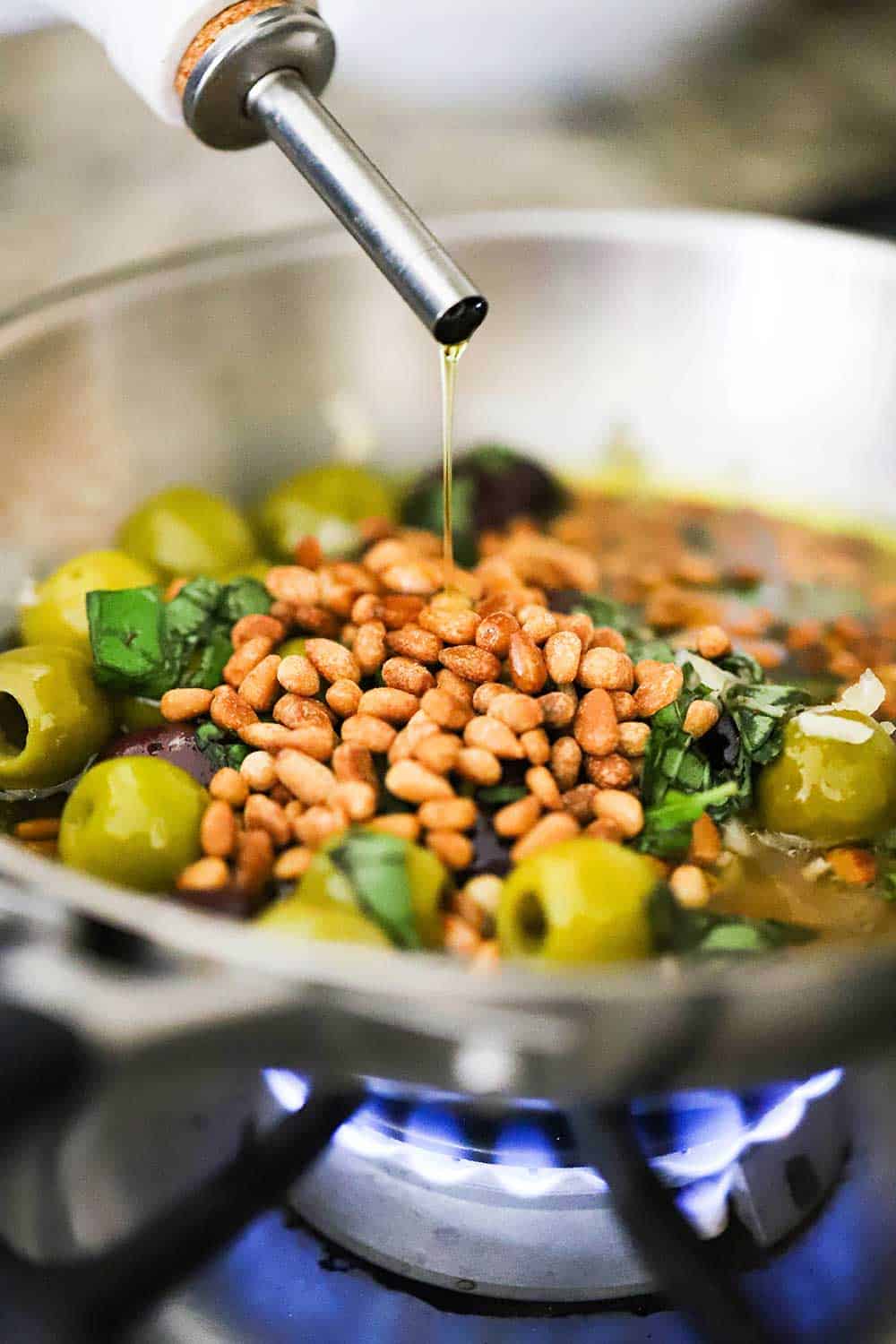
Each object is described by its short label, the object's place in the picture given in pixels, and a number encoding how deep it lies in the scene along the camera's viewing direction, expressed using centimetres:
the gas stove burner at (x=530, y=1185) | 35
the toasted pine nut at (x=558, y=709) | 38
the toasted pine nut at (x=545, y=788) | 36
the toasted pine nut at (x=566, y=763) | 37
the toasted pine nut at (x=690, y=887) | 35
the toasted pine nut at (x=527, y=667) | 38
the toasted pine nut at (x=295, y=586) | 41
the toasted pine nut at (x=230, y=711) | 38
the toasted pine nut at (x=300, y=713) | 38
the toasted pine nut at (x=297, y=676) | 38
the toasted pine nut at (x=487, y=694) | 37
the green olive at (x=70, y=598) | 41
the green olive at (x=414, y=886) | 34
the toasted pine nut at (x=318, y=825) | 35
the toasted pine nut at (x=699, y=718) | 38
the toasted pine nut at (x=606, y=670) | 38
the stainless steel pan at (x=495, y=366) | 43
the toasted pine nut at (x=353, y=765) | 36
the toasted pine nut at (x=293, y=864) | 35
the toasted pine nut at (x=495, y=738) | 37
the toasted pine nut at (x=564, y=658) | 38
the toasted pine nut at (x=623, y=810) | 36
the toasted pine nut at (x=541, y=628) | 39
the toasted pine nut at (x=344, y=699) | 38
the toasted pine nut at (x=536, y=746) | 37
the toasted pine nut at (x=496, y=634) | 38
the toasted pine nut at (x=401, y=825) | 35
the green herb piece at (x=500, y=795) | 37
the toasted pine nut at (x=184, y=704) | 38
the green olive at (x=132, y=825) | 36
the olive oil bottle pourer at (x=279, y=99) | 35
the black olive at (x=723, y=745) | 38
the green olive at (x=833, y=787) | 37
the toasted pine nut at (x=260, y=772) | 37
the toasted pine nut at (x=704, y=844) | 37
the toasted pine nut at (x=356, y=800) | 36
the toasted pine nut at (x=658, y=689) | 38
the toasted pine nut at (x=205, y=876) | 35
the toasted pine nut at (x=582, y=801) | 36
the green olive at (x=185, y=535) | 43
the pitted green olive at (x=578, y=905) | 33
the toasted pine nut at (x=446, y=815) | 36
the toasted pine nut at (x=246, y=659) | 39
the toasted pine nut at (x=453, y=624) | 39
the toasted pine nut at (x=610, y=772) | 37
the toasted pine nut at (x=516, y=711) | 37
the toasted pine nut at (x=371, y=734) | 37
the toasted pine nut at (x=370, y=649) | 39
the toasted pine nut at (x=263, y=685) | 38
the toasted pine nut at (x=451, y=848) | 35
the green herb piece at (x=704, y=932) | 34
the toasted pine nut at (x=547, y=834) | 35
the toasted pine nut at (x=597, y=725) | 37
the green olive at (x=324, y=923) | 33
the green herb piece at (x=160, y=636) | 39
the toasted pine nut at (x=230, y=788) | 37
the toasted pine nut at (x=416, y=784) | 36
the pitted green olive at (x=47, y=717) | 38
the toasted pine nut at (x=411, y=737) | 37
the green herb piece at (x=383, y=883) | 34
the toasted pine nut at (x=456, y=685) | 38
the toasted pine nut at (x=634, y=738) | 38
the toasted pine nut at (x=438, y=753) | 36
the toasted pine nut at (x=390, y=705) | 38
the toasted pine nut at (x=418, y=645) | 38
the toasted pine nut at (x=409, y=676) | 38
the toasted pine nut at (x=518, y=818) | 36
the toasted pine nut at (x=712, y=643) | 40
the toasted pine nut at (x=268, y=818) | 36
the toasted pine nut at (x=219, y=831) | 36
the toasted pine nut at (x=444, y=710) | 37
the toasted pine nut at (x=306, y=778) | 36
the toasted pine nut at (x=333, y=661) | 38
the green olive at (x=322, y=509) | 44
